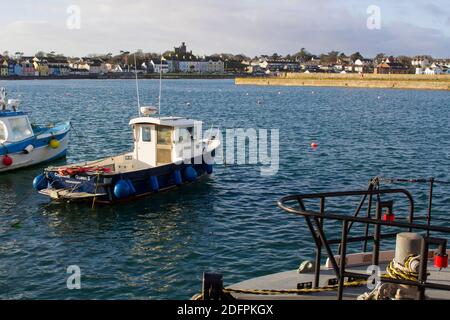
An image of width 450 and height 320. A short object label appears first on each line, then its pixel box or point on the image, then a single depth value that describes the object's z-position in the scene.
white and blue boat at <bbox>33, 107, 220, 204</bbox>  20.39
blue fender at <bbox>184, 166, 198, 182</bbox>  23.64
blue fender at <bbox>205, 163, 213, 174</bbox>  26.08
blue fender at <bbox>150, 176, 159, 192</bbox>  21.92
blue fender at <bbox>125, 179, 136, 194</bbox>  20.74
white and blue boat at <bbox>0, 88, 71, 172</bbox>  27.36
